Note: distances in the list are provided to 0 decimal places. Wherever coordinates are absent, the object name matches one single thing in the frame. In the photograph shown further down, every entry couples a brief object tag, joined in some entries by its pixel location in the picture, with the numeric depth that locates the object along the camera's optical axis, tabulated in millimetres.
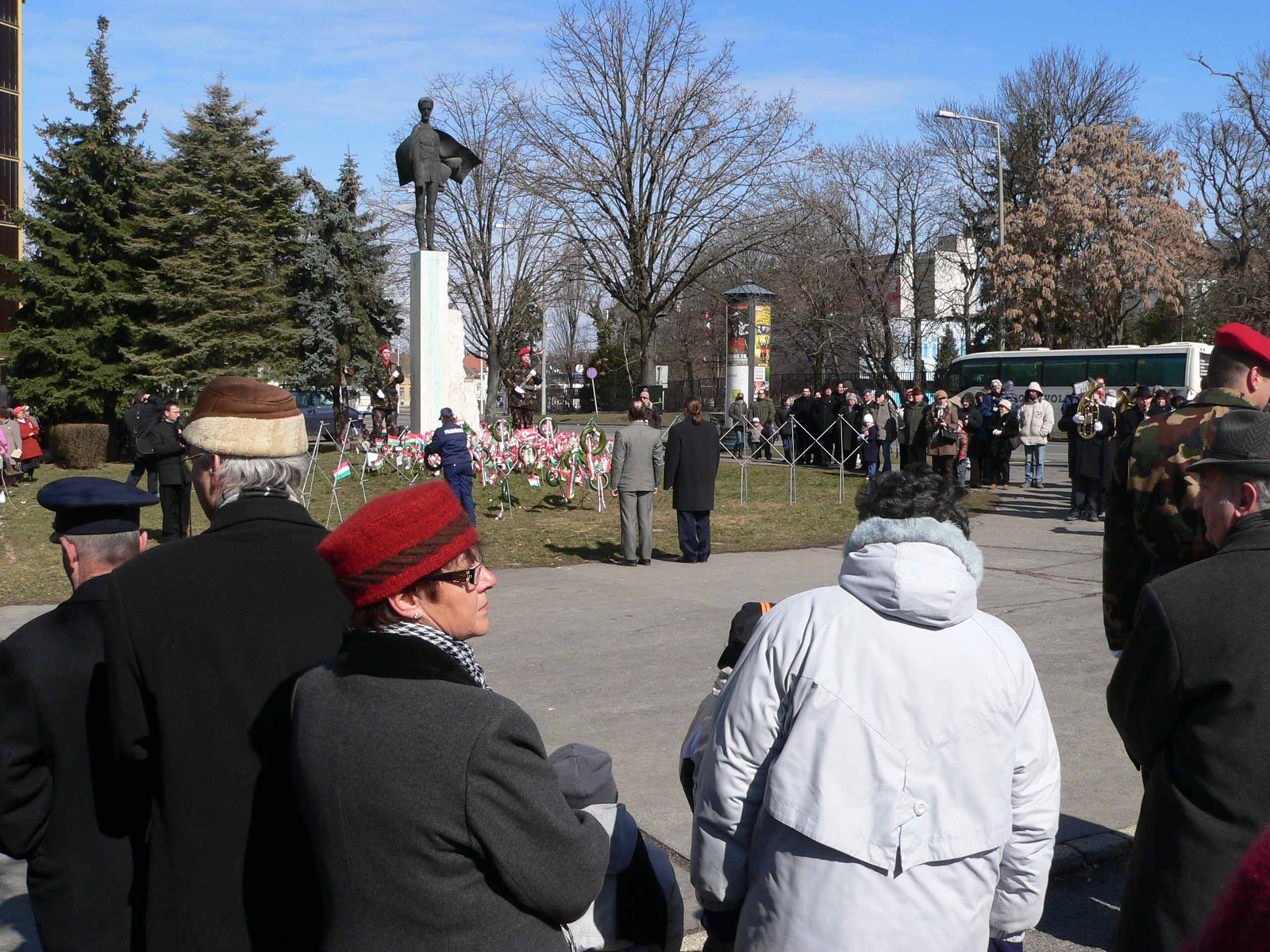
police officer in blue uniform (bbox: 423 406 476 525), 14086
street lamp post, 32500
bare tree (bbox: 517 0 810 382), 28500
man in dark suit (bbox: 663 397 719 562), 12375
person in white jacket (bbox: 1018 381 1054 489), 21250
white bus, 34250
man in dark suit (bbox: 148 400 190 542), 13352
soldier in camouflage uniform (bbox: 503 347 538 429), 29141
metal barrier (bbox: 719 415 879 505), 22016
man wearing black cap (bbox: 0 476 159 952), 2461
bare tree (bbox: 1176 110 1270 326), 40562
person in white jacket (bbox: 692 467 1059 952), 2375
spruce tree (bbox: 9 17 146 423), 31078
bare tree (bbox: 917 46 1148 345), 48219
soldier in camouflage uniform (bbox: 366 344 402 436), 31312
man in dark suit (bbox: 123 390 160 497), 14060
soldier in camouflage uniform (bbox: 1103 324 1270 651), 3811
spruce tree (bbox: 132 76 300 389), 32594
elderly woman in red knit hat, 1864
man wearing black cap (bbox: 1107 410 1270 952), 2359
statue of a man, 20552
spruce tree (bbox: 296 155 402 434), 40031
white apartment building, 48000
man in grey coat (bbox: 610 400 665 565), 12320
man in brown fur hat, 2229
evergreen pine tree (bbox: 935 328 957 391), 54562
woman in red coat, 22516
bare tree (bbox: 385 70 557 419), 38844
